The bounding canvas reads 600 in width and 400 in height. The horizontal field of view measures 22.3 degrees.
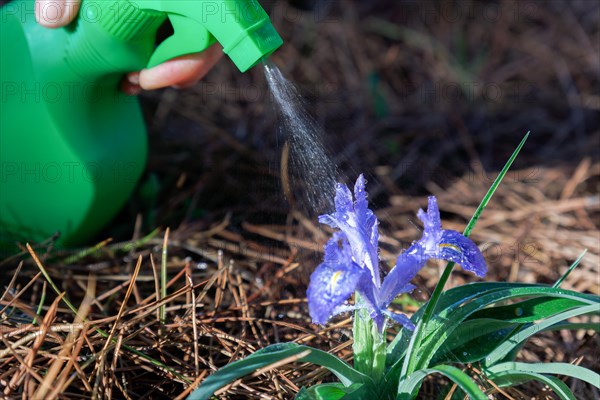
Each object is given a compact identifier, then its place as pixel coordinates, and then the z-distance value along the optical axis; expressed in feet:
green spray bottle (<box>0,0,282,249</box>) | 2.61
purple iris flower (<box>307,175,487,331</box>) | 2.37
